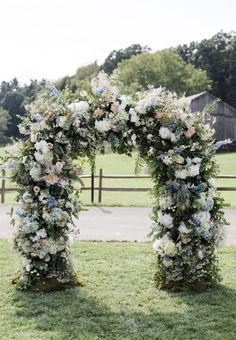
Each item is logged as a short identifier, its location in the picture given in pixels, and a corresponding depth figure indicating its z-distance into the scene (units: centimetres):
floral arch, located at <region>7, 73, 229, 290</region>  835
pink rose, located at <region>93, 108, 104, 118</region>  834
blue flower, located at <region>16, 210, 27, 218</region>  848
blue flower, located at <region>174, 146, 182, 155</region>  840
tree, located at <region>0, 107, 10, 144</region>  8344
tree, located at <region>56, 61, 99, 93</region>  8712
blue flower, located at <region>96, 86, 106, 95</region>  847
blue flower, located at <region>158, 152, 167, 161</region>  845
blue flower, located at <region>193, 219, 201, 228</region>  852
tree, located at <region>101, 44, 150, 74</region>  8800
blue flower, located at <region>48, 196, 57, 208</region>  836
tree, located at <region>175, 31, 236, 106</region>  7319
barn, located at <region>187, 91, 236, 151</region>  5326
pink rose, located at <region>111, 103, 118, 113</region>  837
